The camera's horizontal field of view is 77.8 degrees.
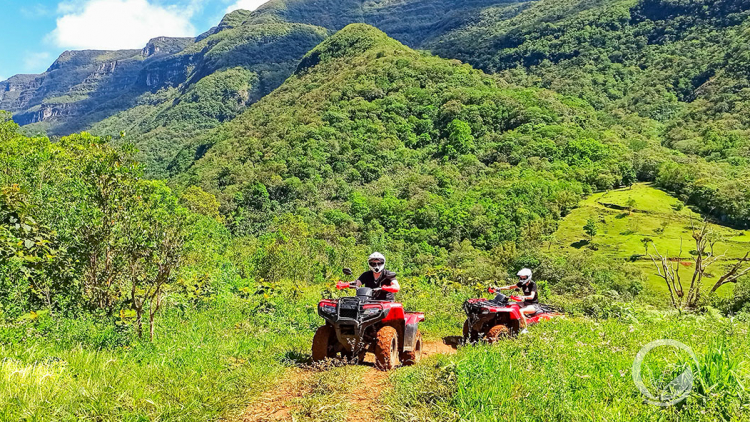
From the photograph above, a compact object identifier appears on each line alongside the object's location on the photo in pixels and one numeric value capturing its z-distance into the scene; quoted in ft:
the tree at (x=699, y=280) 40.91
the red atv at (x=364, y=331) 20.35
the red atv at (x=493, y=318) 27.58
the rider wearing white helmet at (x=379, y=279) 23.43
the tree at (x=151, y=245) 24.48
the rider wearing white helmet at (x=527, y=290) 31.27
